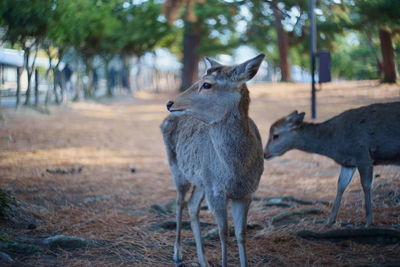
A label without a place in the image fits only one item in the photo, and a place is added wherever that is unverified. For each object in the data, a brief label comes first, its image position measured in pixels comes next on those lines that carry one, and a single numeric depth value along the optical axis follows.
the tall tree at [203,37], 23.28
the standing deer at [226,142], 4.12
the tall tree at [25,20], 8.63
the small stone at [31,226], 5.10
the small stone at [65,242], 4.65
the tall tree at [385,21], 5.71
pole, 12.41
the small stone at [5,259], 4.04
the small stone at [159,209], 6.32
